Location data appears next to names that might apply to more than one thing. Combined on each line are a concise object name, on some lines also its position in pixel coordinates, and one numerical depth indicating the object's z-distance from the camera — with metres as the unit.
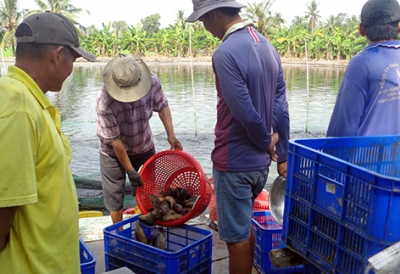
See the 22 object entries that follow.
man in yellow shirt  1.48
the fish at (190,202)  3.55
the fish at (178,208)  3.46
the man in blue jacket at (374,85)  2.61
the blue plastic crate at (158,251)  2.95
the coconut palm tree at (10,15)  43.78
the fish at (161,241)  3.38
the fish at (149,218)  3.31
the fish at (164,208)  3.43
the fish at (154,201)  3.54
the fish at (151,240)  3.41
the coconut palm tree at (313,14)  62.59
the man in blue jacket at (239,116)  2.58
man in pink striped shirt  3.65
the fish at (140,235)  3.37
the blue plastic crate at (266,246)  3.16
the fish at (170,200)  3.51
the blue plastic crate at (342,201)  1.76
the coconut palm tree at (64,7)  43.15
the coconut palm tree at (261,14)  49.56
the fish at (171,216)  3.41
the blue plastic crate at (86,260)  2.48
